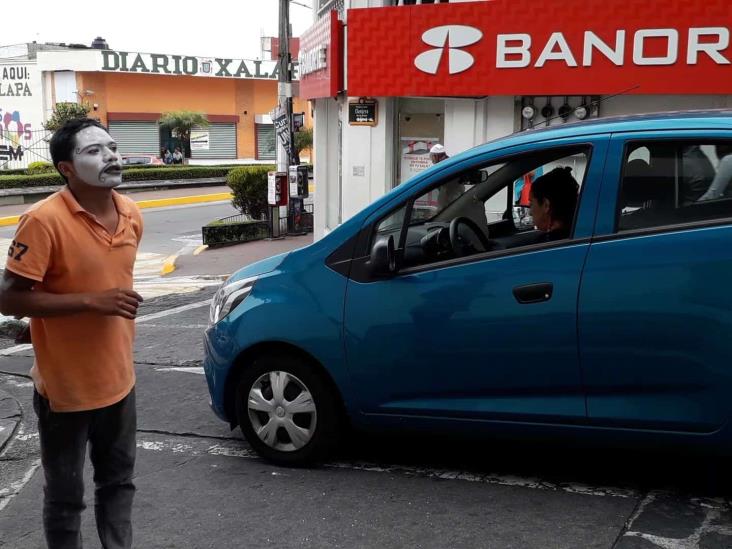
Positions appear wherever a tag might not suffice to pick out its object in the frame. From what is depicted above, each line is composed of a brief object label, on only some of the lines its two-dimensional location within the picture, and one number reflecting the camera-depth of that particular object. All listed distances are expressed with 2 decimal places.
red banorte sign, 12.06
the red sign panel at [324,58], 15.11
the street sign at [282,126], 21.00
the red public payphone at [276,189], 20.58
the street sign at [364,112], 14.66
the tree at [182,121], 51.59
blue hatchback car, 4.21
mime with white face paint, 3.28
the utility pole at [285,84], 21.00
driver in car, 4.55
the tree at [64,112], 46.78
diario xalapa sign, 51.81
